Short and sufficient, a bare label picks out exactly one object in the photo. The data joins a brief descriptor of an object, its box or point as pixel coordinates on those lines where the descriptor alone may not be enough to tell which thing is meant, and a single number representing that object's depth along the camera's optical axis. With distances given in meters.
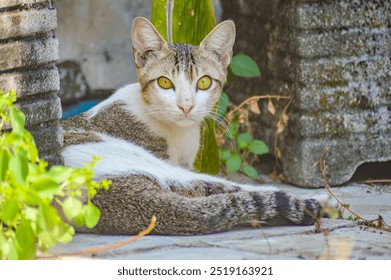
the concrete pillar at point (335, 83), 7.10
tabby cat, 5.01
